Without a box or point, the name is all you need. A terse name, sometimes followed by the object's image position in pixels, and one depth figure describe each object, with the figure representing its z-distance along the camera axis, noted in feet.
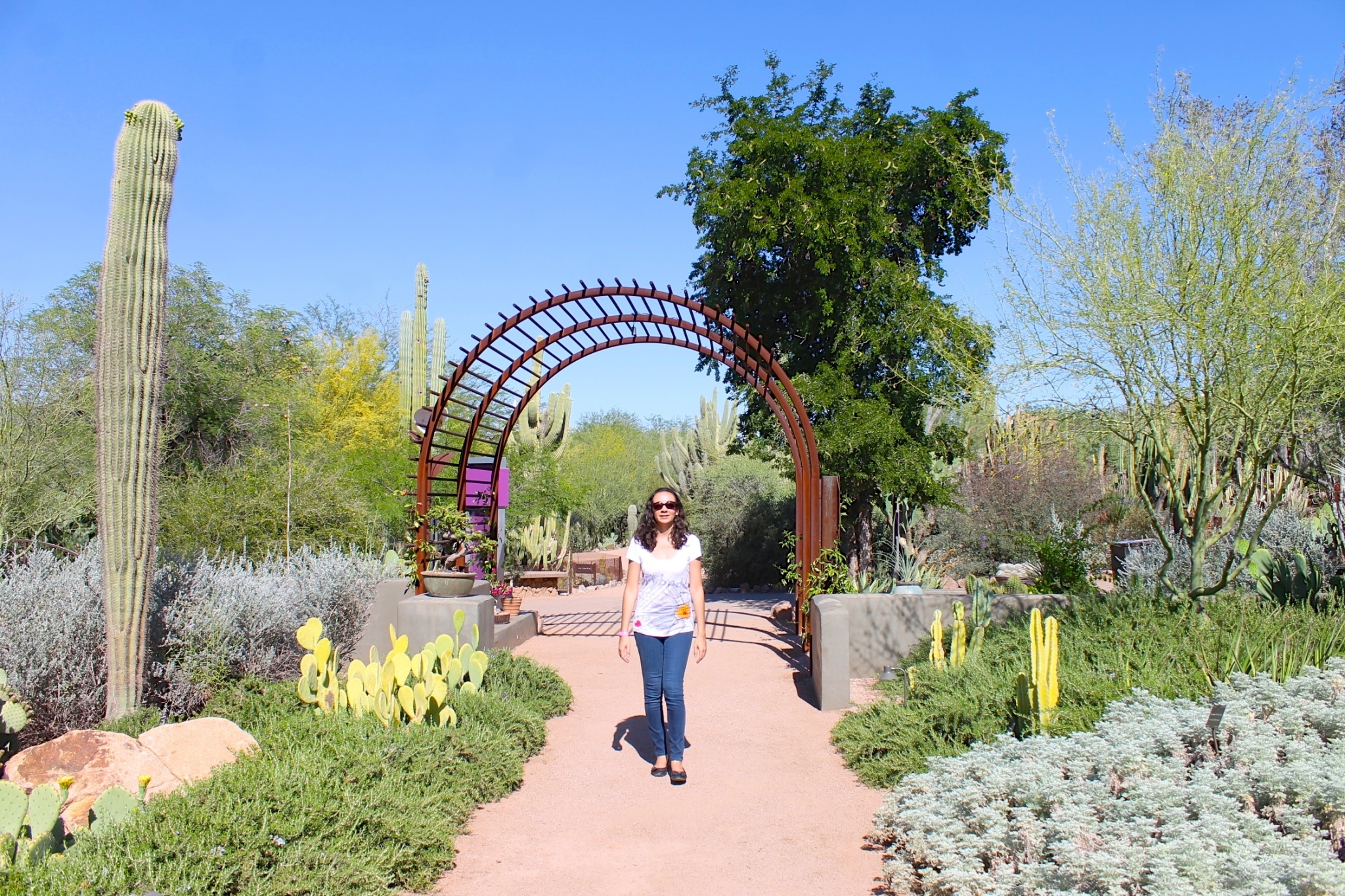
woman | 16.49
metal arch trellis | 28.27
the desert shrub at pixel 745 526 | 55.93
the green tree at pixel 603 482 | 73.14
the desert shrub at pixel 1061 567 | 27.76
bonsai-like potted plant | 29.12
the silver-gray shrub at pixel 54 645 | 17.53
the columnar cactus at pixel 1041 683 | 15.08
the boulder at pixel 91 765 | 14.40
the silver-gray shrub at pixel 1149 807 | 9.71
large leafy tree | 36.27
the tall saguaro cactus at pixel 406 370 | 59.88
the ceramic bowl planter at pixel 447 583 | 26.89
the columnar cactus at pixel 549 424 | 69.67
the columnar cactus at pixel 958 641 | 20.52
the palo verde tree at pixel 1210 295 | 19.34
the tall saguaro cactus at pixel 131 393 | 17.87
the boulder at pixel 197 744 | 14.93
